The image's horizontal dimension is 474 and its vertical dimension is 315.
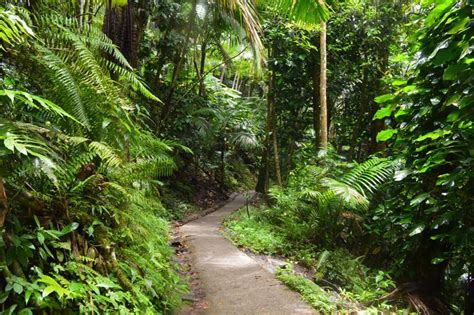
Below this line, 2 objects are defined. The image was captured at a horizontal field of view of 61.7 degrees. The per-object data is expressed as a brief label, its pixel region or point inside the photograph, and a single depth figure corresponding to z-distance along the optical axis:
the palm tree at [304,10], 4.03
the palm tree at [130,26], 4.36
